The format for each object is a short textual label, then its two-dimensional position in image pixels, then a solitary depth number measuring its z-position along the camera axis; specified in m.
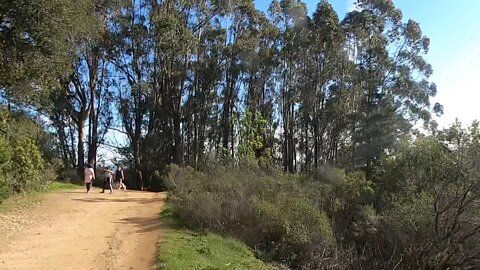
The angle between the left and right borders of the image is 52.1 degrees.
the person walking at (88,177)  23.61
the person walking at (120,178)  28.24
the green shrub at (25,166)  19.25
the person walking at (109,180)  24.09
